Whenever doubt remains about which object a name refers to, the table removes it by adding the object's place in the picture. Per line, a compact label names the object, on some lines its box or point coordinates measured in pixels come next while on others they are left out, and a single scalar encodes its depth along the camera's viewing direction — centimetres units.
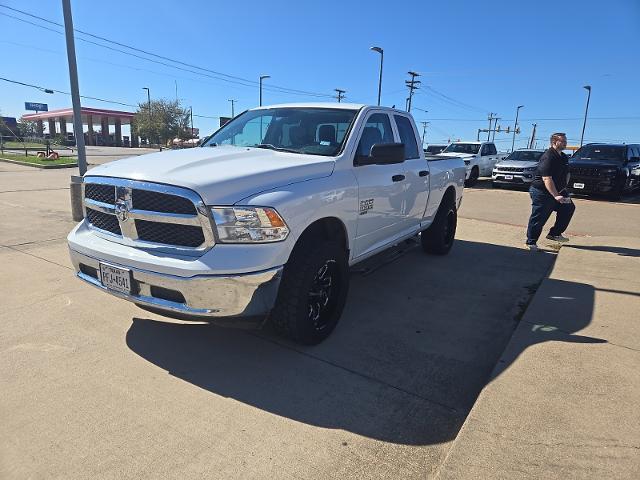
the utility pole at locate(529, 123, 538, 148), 7309
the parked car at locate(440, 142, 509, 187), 1891
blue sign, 7475
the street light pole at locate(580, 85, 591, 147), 4159
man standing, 690
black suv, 1438
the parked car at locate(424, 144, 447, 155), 2055
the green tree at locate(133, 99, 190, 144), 6141
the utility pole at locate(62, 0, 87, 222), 765
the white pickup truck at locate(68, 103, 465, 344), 284
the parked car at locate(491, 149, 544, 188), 1733
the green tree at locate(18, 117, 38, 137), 7041
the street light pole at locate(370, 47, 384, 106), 3114
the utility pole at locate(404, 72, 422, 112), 4625
